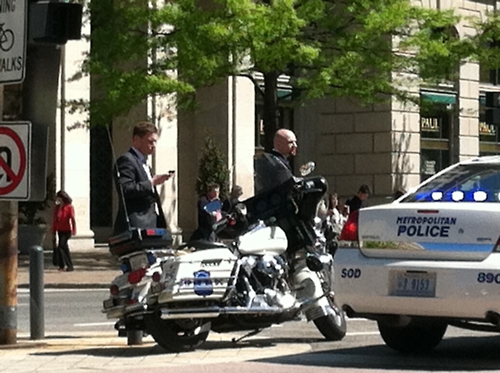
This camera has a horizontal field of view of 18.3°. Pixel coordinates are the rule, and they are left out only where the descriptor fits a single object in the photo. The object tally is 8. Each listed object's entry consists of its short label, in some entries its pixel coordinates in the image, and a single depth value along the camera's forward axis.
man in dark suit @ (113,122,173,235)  12.55
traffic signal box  11.25
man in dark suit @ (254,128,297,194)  13.09
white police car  10.92
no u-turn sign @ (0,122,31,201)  11.14
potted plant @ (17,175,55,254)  31.02
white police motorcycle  12.04
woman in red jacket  27.77
